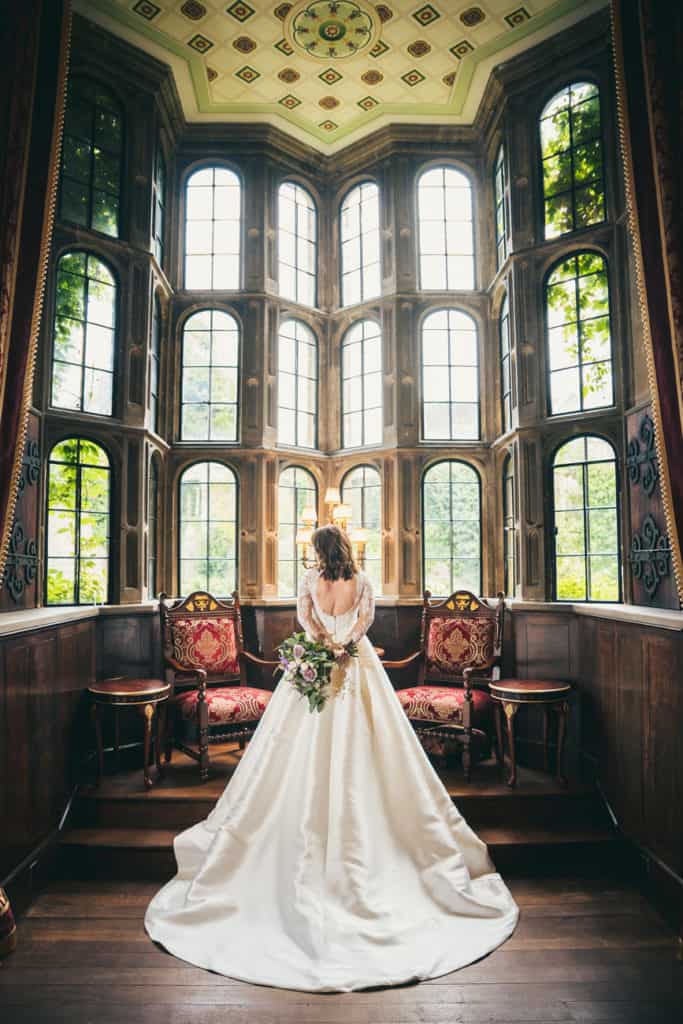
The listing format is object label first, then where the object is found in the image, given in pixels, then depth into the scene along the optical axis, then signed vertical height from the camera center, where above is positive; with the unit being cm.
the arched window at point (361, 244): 665 +342
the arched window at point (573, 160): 519 +335
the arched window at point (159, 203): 589 +344
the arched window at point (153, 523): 572 +52
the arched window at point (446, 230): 645 +341
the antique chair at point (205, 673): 438 -66
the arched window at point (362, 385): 649 +194
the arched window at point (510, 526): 557 +46
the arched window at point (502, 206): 575 +333
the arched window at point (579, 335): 507 +191
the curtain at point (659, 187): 292 +179
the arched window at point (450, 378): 627 +192
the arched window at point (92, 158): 516 +340
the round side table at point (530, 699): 409 -74
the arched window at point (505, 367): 591 +194
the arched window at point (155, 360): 577 +199
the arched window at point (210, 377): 624 +194
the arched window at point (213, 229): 643 +344
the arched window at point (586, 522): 495 +44
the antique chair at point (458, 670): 439 -67
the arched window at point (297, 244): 663 +342
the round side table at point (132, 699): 409 -71
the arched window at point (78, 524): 489 +45
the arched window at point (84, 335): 500 +193
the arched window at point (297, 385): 646 +194
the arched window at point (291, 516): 625 +63
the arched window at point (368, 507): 627 +71
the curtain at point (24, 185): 279 +174
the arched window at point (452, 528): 607 +48
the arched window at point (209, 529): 605 +49
